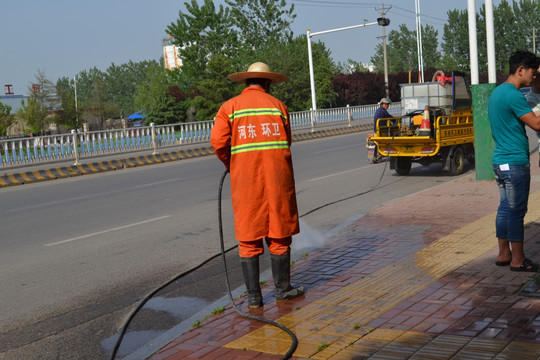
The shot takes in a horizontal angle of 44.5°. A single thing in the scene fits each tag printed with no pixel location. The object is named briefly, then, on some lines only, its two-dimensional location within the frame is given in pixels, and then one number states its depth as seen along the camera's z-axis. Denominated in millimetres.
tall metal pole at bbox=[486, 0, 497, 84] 11703
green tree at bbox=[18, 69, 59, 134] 63875
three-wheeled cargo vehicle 13836
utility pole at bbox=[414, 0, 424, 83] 57734
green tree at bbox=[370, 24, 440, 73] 96681
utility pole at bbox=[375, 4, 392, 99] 56812
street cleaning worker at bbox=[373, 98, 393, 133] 16438
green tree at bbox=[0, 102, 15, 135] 60281
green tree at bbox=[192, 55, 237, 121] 56500
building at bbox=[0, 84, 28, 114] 103438
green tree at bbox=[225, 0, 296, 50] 77875
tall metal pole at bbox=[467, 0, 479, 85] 11786
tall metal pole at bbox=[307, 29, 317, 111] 40288
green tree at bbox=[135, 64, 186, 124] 60438
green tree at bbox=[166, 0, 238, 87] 72688
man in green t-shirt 5625
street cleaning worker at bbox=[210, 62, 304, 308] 5168
